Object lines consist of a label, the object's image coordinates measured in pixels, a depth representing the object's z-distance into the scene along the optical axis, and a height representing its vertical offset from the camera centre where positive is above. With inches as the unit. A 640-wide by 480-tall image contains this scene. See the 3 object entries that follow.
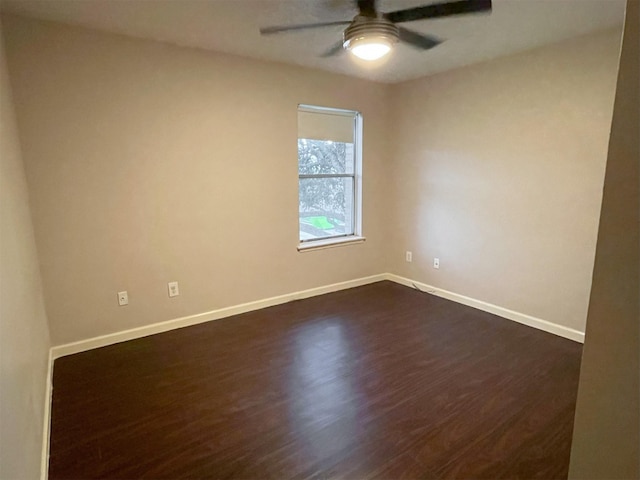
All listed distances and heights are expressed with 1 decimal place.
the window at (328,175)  156.1 -0.7
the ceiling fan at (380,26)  75.9 +32.1
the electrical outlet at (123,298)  120.3 -37.9
